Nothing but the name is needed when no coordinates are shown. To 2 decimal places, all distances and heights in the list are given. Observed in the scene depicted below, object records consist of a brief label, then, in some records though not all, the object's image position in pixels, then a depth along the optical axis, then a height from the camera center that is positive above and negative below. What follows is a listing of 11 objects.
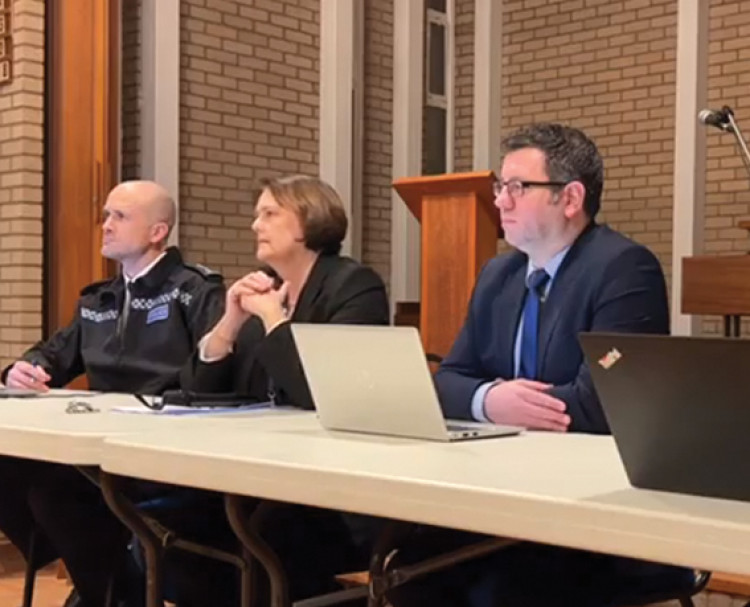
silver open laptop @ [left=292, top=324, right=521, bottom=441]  1.75 -0.22
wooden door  5.10 +0.38
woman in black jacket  2.57 -0.12
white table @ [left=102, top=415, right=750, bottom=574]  1.14 -0.29
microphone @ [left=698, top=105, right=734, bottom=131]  5.02 +0.53
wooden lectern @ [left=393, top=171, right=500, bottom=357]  4.41 -0.01
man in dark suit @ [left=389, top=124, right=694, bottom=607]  1.89 -0.16
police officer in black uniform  2.86 -0.25
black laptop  1.19 -0.17
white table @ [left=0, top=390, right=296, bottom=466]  1.87 -0.33
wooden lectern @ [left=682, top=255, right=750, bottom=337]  5.52 -0.20
